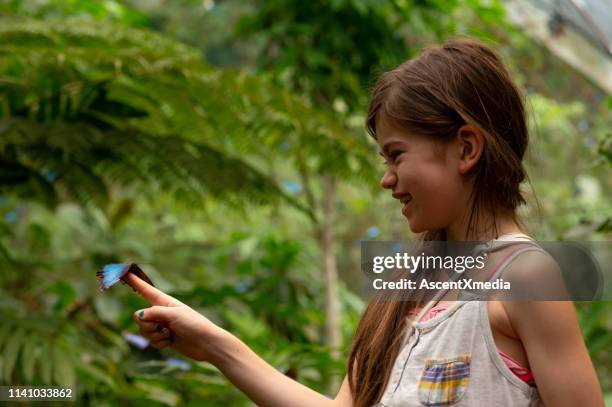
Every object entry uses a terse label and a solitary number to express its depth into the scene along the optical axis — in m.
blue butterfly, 2.44
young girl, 2.37
